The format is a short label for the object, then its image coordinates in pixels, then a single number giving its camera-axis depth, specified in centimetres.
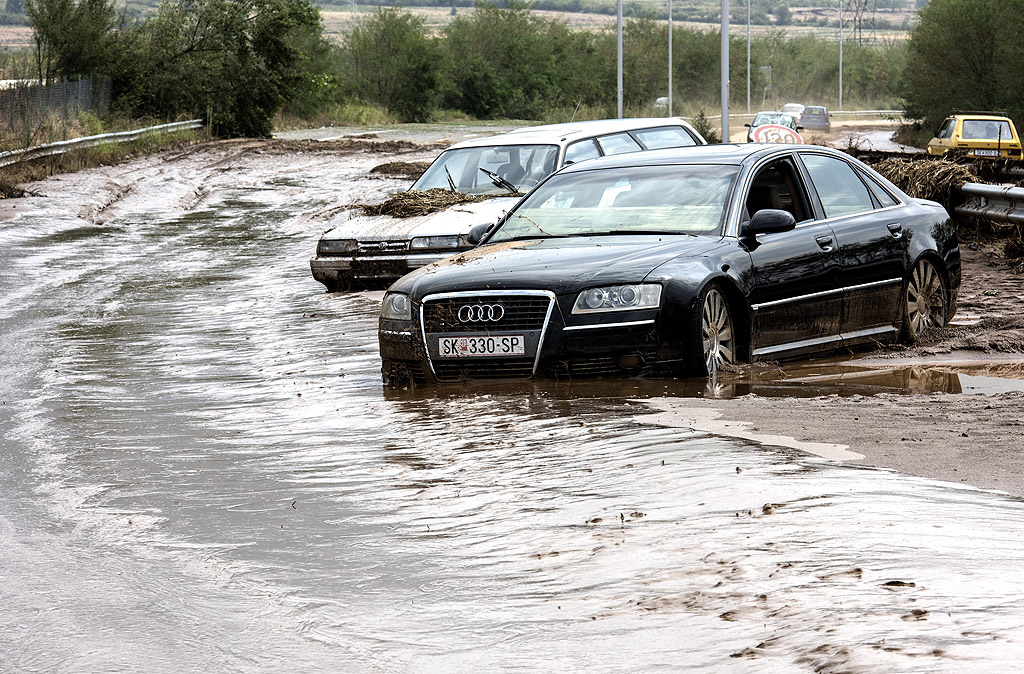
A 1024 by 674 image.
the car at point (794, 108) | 9384
